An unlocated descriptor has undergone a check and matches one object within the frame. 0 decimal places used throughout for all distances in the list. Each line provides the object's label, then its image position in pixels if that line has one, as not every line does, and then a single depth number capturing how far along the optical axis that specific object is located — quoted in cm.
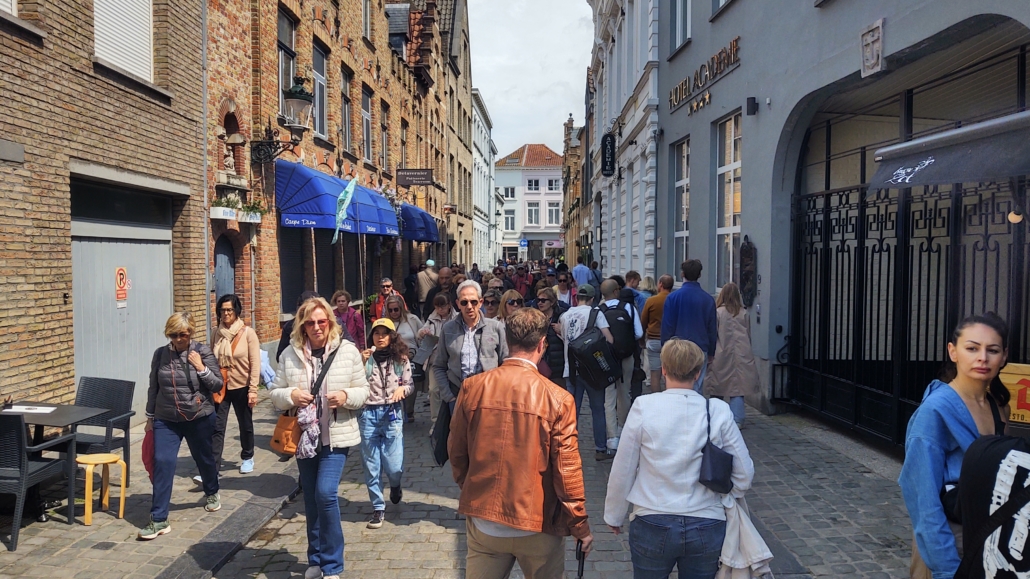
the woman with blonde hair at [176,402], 525
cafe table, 525
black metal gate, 609
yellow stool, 547
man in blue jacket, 755
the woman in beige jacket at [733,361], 775
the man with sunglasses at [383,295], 1025
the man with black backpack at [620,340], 724
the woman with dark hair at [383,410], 563
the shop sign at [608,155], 2202
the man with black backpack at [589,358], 696
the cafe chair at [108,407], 605
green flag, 1112
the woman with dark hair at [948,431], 263
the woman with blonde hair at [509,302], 628
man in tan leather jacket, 305
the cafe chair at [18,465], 502
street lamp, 1144
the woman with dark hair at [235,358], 659
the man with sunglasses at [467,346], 573
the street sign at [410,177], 2138
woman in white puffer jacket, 443
